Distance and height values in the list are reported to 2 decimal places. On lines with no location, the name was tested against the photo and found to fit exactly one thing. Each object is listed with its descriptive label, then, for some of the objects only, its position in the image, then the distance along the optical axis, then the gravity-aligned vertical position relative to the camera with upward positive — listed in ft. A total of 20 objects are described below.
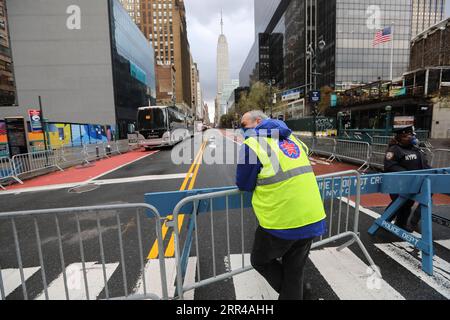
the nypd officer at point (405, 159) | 14.29 -2.05
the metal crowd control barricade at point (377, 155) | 33.60 -4.24
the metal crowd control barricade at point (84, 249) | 9.09 -6.44
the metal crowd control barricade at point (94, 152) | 52.85 -4.49
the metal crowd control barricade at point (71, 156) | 46.37 -4.67
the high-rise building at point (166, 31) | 402.31 +162.25
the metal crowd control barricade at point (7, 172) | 32.68 -5.09
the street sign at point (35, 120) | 49.34 +2.62
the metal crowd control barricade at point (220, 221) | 9.54 -3.61
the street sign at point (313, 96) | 60.25 +7.21
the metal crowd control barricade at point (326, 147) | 45.33 -4.22
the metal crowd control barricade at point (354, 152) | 35.70 -4.16
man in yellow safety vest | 7.22 -2.13
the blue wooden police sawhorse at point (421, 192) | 11.16 -3.32
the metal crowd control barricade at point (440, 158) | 26.94 -3.95
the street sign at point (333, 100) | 140.26 +14.11
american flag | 92.59 +33.11
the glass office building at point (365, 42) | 207.82 +69.33
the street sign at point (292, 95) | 107.32 +13.62
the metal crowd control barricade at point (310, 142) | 53.56 -3.57
